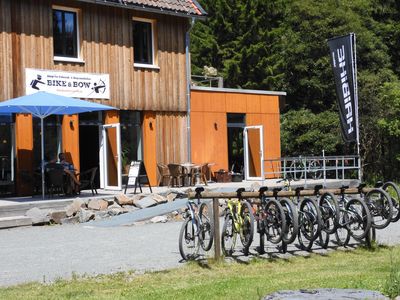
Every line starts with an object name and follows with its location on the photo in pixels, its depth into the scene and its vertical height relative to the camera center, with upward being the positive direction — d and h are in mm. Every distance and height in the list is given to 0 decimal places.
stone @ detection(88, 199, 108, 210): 15276 -922
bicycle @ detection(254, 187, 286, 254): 9625 -887
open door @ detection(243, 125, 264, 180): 23828 +391
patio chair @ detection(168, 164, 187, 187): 19766 -286
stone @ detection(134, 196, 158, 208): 15711 -934
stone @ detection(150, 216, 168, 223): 14463 -1253
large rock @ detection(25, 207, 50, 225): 14406 -1101
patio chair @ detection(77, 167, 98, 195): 16609 -405
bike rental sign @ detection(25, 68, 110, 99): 17531 +2406
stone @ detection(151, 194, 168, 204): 16073 -873
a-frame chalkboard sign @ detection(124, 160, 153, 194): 17219 -215
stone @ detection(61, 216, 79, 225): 14734 -1242
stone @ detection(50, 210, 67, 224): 14634 -1131
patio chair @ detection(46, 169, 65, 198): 16016 -302
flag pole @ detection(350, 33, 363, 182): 20328 +2304
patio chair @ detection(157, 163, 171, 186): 20344 -210
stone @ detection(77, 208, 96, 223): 14734 -1136
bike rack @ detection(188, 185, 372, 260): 9172 -500
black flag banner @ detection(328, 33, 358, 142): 20464 +2560
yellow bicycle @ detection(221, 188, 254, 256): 9434 -932
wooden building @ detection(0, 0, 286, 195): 17406 +2555
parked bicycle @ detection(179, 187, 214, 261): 9352 -1001
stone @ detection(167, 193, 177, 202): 16453 -852
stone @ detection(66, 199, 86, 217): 14859 -950
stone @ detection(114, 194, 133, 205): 15711 -855
